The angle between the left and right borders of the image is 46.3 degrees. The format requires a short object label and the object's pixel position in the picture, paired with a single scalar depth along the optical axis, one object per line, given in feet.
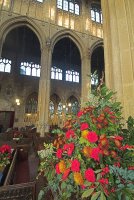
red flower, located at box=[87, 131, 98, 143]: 2.97
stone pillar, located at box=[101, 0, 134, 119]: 8.16
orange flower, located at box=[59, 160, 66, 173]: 3.09
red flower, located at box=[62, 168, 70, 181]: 2.89
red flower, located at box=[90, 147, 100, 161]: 2.81
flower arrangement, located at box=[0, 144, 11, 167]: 8.64
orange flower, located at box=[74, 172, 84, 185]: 2.83
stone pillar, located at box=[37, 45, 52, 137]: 40.50
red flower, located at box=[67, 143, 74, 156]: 3.10
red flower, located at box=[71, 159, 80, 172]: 2.84
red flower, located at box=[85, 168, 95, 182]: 2.65
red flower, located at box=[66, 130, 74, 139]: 3.49
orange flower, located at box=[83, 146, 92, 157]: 2.99
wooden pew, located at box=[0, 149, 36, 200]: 4.65
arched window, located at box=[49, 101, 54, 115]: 65.21
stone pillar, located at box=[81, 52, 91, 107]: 48.14
